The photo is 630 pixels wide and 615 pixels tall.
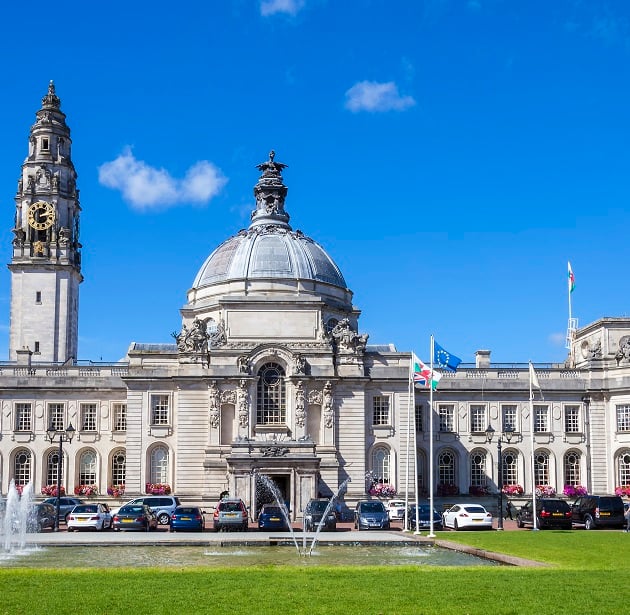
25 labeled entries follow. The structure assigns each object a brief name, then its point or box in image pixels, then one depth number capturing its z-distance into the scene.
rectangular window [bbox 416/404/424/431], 77.12
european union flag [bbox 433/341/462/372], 55.72
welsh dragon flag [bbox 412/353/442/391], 54.88
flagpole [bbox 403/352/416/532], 52.12
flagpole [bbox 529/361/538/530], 52.30
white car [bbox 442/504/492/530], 53.22
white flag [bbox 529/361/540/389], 60.00
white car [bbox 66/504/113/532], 51.25
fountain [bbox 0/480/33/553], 37.19
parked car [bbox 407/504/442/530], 54.03
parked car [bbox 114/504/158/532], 49.78
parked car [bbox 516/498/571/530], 52.78
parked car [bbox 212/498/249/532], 51.28
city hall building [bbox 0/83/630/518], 71.56
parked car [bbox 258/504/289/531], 50.25
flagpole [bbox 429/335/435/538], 46.28
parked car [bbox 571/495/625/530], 53.44
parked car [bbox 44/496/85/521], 60.67
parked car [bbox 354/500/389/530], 52.53
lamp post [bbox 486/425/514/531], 53.28
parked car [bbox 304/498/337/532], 51.34
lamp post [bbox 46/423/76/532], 75.56
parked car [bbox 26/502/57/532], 52.09
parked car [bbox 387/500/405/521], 63.56
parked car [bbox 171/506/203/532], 49.34
